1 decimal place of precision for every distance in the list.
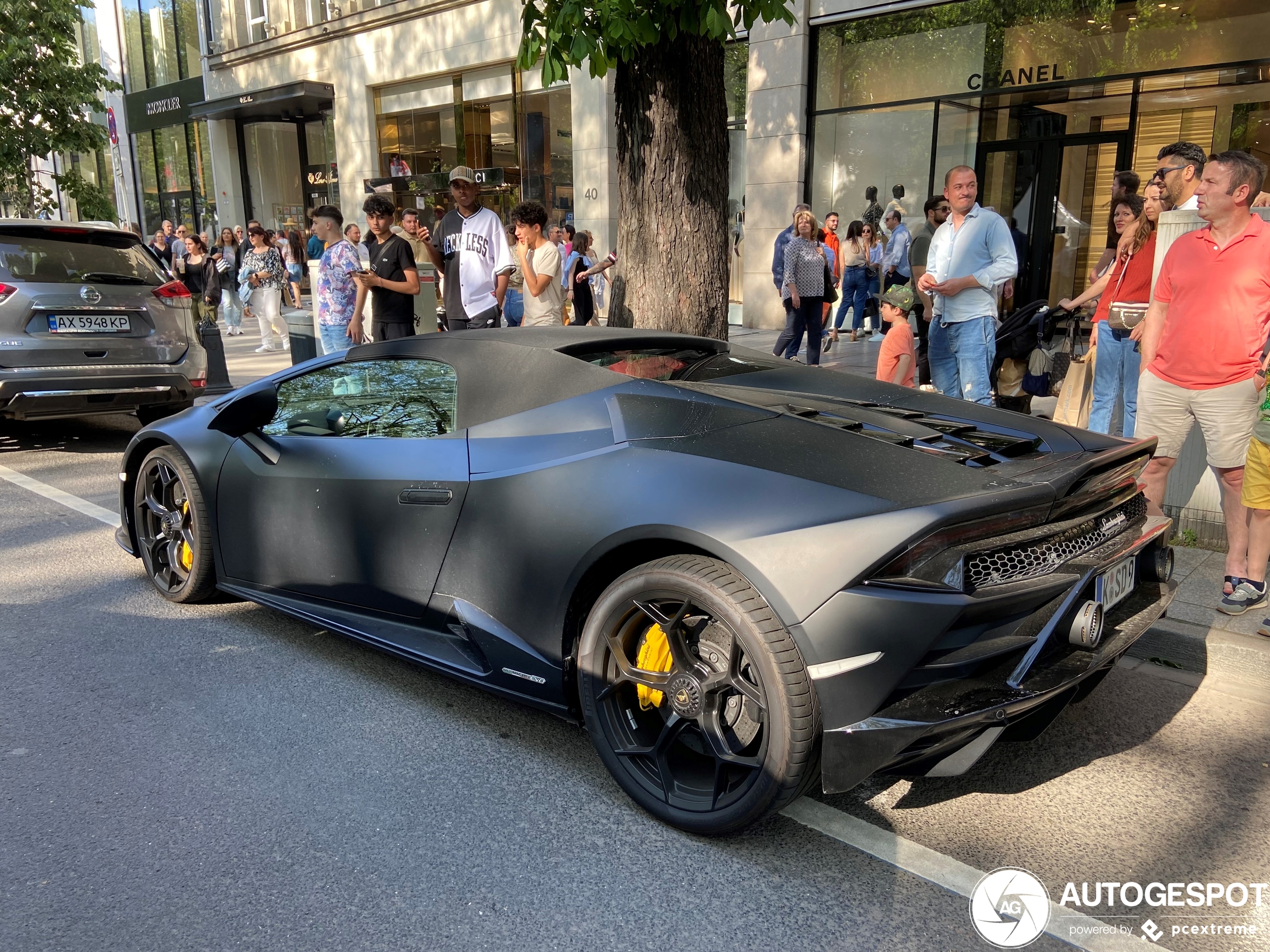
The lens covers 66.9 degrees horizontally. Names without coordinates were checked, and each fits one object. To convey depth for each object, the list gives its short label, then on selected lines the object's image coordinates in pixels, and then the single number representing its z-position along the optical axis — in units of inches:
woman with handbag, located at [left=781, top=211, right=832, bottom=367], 383.9
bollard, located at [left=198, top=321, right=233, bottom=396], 375.9
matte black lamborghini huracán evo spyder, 90.4
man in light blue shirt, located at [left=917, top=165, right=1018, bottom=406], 235.1
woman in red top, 222.4
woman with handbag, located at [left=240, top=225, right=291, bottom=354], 551.8
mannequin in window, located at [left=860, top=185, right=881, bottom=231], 544.7
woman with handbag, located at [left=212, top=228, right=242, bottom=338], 652.1
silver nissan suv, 278.5
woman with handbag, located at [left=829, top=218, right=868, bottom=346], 522.0
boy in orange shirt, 239.5
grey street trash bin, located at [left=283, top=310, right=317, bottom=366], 379.2
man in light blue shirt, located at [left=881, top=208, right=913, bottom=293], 437.4
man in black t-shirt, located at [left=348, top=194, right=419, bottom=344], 288.0
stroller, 252.5
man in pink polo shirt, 160.6
